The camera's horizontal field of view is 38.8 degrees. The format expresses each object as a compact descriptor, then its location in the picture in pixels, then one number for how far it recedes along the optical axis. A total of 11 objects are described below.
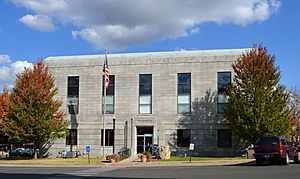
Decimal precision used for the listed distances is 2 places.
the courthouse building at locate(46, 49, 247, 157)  42.69
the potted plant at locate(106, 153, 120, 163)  35.16
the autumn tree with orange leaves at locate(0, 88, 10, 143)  48.67
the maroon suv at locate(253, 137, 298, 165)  26.44
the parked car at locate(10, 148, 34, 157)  51.25
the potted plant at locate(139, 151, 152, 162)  35.25
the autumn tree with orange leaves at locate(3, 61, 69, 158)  40.56
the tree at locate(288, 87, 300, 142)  61.80
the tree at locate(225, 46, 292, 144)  37.16
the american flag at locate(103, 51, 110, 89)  39.93
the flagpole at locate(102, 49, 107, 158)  41.50
